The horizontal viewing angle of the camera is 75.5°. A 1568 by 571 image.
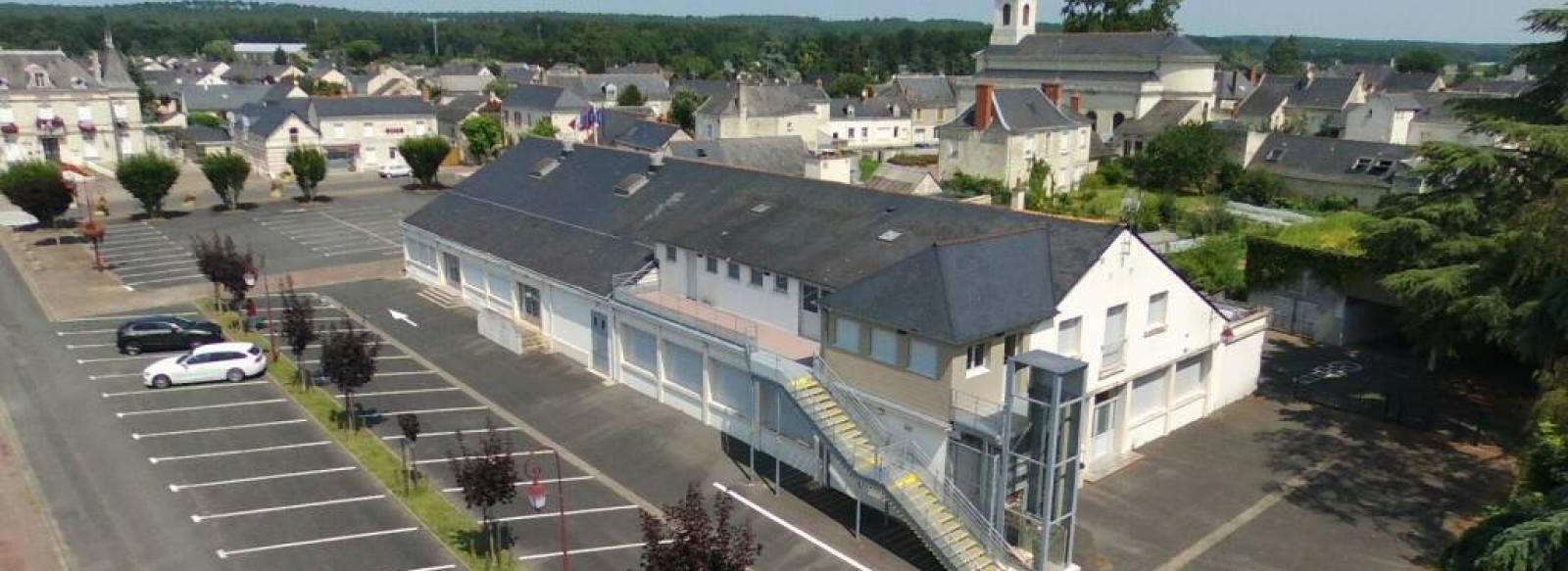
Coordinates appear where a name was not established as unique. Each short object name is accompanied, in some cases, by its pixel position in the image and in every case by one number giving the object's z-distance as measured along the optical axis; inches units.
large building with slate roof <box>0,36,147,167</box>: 2878.9
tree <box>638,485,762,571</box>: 579.2
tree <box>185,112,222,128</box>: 3924.7
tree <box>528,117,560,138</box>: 3218.5
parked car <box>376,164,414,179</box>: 3021.7
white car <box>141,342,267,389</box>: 1186.0
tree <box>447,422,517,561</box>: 748.0
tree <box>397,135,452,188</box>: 2664.9
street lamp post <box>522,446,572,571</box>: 735.7
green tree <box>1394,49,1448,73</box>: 6348.4
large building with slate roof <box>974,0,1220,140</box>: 3420.3
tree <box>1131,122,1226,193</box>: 2539.4
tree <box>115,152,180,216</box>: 2220.7
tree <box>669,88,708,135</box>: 3882.9
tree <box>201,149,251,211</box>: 2313.0
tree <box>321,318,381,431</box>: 1021.2
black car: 1305.4
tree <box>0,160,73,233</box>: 2033.7
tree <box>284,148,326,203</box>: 2456.9
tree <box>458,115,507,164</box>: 3171.8
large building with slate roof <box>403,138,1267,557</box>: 871.1
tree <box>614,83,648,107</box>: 4153.5
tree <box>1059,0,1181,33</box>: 4675.2
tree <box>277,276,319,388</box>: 1123.9
